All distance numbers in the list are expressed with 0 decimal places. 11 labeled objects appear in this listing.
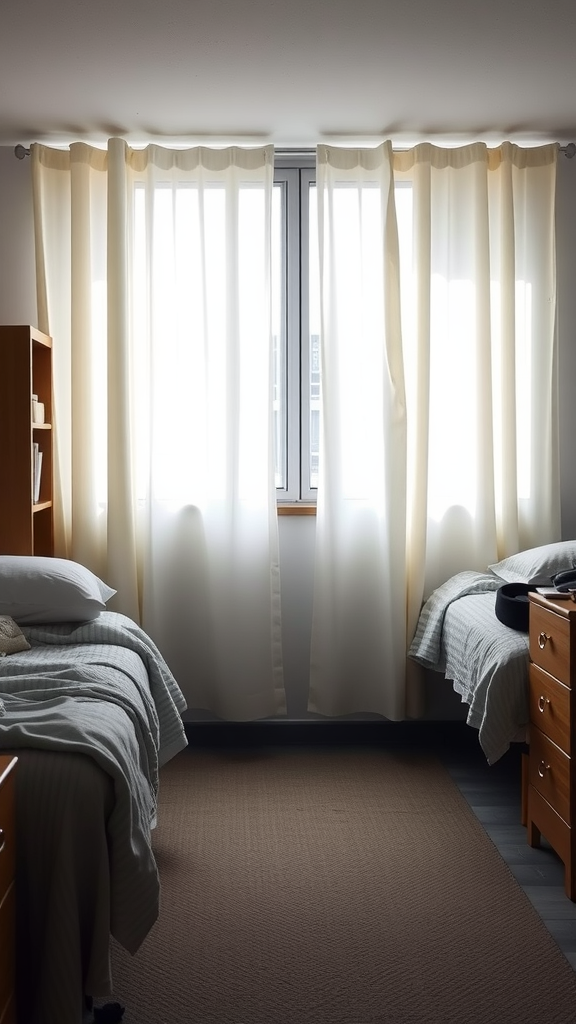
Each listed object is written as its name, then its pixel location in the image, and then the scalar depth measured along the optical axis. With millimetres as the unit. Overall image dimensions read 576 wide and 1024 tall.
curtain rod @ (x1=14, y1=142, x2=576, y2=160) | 3541
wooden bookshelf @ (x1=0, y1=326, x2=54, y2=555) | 3172
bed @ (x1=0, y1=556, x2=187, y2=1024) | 1469
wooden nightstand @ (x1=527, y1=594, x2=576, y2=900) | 2238
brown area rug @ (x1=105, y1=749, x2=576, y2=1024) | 1859
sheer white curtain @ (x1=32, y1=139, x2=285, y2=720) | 3488
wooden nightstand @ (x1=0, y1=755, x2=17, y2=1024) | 1382
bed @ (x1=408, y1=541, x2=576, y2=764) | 2537
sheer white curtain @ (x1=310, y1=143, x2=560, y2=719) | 3516
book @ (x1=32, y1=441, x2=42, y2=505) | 3332
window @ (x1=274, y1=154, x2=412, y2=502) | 3703
